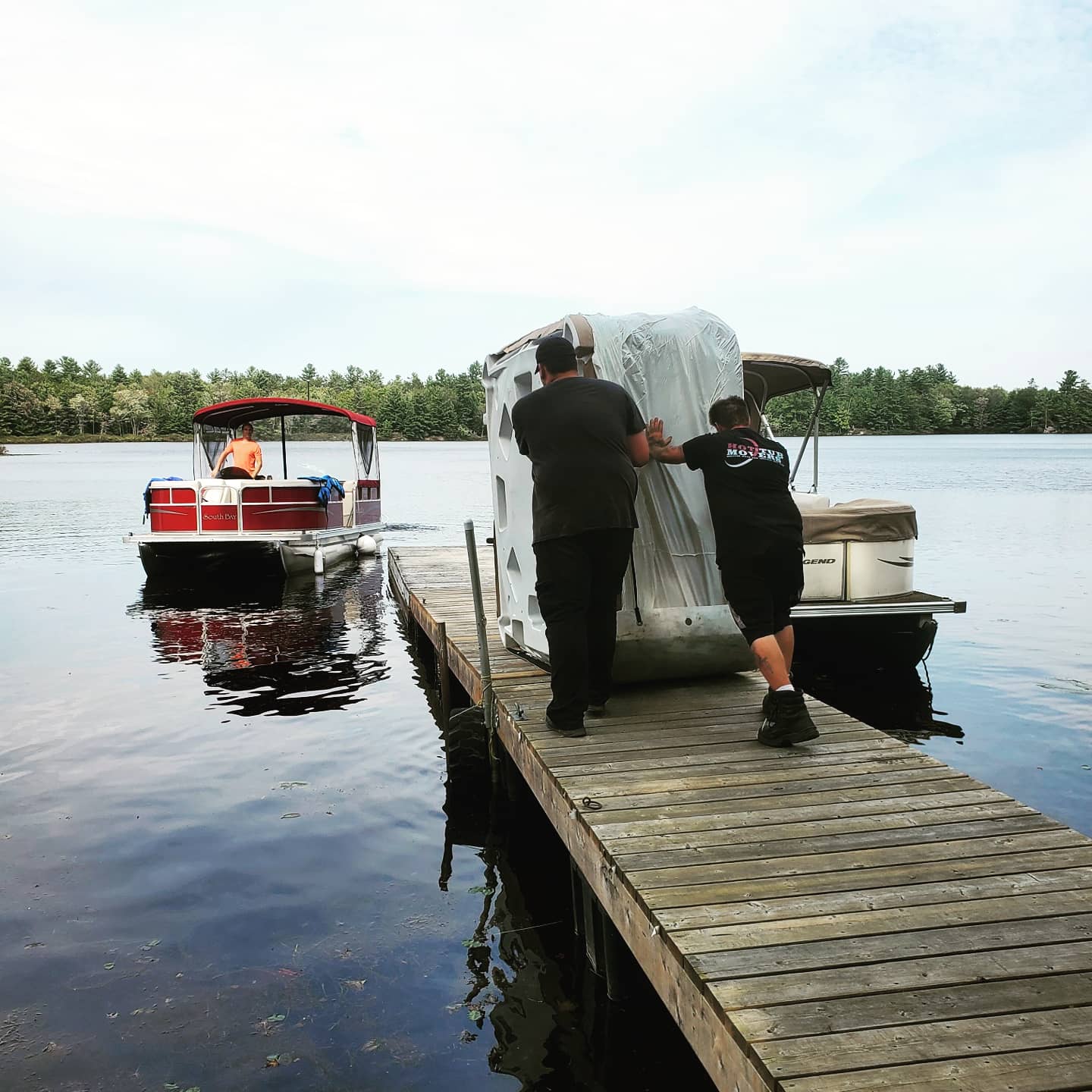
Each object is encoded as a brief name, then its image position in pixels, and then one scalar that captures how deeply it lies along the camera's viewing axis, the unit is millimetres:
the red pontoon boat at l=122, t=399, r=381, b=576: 18750
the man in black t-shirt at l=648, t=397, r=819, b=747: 5125
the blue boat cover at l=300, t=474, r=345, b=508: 19908
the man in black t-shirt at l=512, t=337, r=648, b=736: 5230
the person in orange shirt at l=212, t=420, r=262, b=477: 19891
